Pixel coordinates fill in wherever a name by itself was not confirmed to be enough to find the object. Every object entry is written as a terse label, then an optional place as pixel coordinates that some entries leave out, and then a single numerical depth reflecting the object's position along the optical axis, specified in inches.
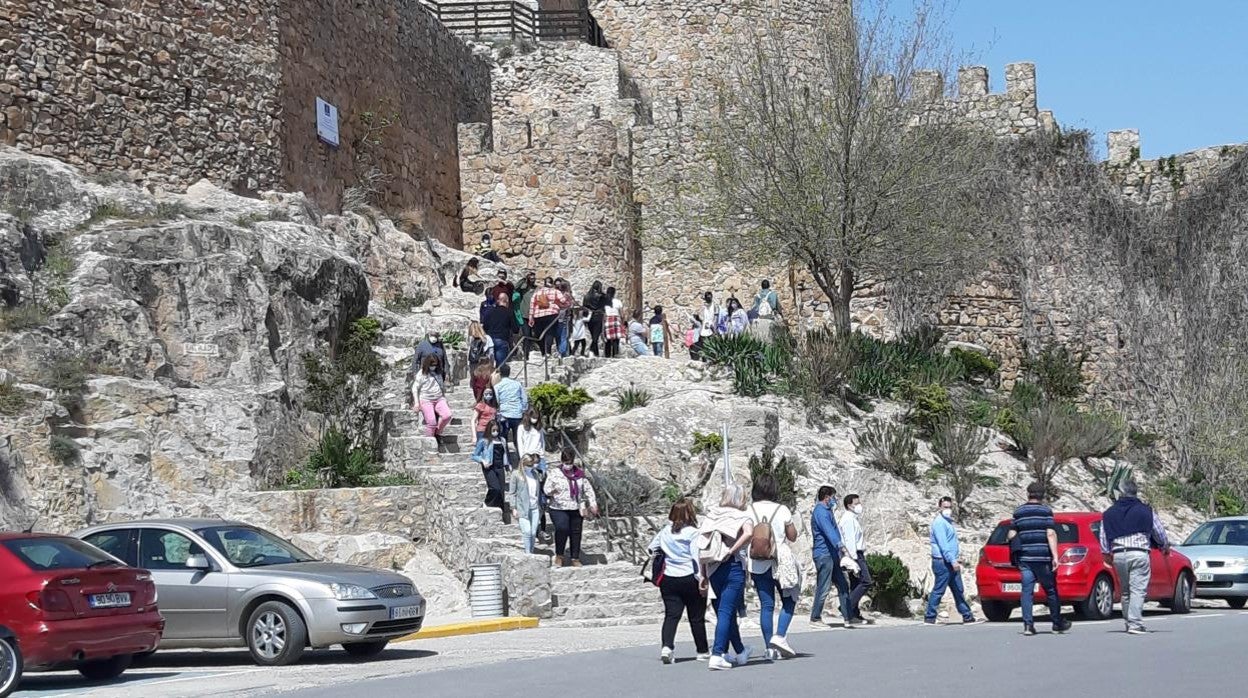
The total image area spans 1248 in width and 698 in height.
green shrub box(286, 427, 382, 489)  794.2
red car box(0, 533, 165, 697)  477.1
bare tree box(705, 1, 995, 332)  1059.3
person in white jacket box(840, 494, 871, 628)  682.2
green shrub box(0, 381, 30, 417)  725.3
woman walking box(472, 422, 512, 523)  751.1
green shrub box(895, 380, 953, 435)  992.2
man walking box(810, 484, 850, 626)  662.5
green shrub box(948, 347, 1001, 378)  1138.7
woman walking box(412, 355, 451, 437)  819.4
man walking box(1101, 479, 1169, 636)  592.1
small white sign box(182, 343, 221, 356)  832.9
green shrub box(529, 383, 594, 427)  899.4
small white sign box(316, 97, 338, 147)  1123.3
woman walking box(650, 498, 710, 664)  500.4
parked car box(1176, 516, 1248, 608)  751.7
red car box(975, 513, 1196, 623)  682.2
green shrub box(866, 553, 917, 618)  746.8
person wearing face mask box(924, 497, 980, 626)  671.8
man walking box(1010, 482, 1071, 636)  594.9
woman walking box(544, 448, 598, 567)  714.8
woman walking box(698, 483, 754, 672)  489.4
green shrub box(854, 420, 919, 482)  932.6
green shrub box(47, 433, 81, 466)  726.5
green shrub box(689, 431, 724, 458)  882.8
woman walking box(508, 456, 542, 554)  719.1
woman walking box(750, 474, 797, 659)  514.9
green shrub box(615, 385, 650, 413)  931.3
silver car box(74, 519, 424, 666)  546.0
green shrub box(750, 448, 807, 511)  850.8
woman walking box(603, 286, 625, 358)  1046.4
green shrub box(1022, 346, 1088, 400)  1192.2
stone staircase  687.1
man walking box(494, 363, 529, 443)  802.2
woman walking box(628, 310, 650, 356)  1119.6
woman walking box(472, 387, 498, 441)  799.1
